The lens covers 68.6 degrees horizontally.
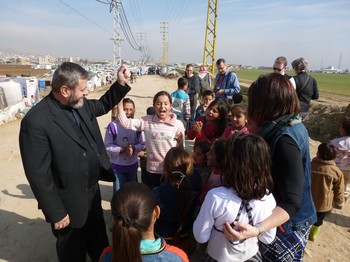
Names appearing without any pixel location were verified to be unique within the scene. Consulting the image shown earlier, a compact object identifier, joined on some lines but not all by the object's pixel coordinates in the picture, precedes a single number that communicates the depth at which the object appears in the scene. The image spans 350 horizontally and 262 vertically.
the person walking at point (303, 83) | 4.79
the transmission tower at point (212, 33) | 18.89
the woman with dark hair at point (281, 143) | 1.39
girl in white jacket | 1.42
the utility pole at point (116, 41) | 23.27
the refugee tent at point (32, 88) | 12.69
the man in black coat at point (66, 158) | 1.85
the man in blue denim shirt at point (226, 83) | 5.81
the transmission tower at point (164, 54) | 81.46
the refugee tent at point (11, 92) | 10.39
